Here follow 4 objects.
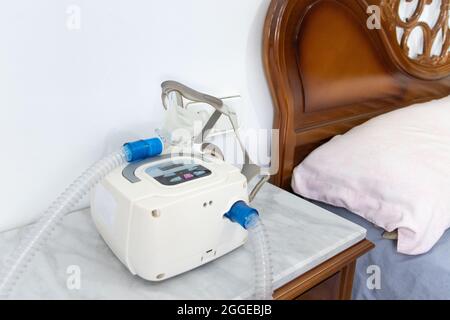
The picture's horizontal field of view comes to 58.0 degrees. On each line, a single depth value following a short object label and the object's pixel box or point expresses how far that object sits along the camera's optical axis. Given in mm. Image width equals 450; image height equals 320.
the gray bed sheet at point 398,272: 754
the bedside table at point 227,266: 566
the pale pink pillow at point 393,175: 776
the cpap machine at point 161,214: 519
